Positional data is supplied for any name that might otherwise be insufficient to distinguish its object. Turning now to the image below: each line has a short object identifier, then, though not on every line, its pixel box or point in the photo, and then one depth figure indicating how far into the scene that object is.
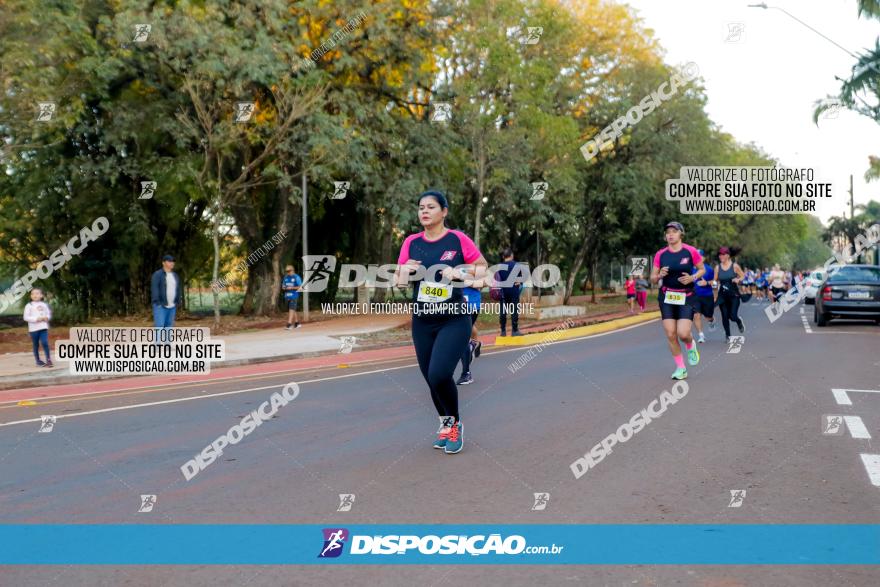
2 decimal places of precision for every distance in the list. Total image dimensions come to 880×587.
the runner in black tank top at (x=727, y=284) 16.62
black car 21.52
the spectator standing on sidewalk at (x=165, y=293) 15.01
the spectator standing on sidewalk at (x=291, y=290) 22.12
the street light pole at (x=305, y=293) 22.25
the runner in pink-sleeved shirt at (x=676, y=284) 10.71
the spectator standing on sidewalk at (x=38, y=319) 13.55
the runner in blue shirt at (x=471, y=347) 8.48
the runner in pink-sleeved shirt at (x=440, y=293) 6.42
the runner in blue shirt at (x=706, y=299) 15.86
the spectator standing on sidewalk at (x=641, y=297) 32.53
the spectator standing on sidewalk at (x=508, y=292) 16.92
